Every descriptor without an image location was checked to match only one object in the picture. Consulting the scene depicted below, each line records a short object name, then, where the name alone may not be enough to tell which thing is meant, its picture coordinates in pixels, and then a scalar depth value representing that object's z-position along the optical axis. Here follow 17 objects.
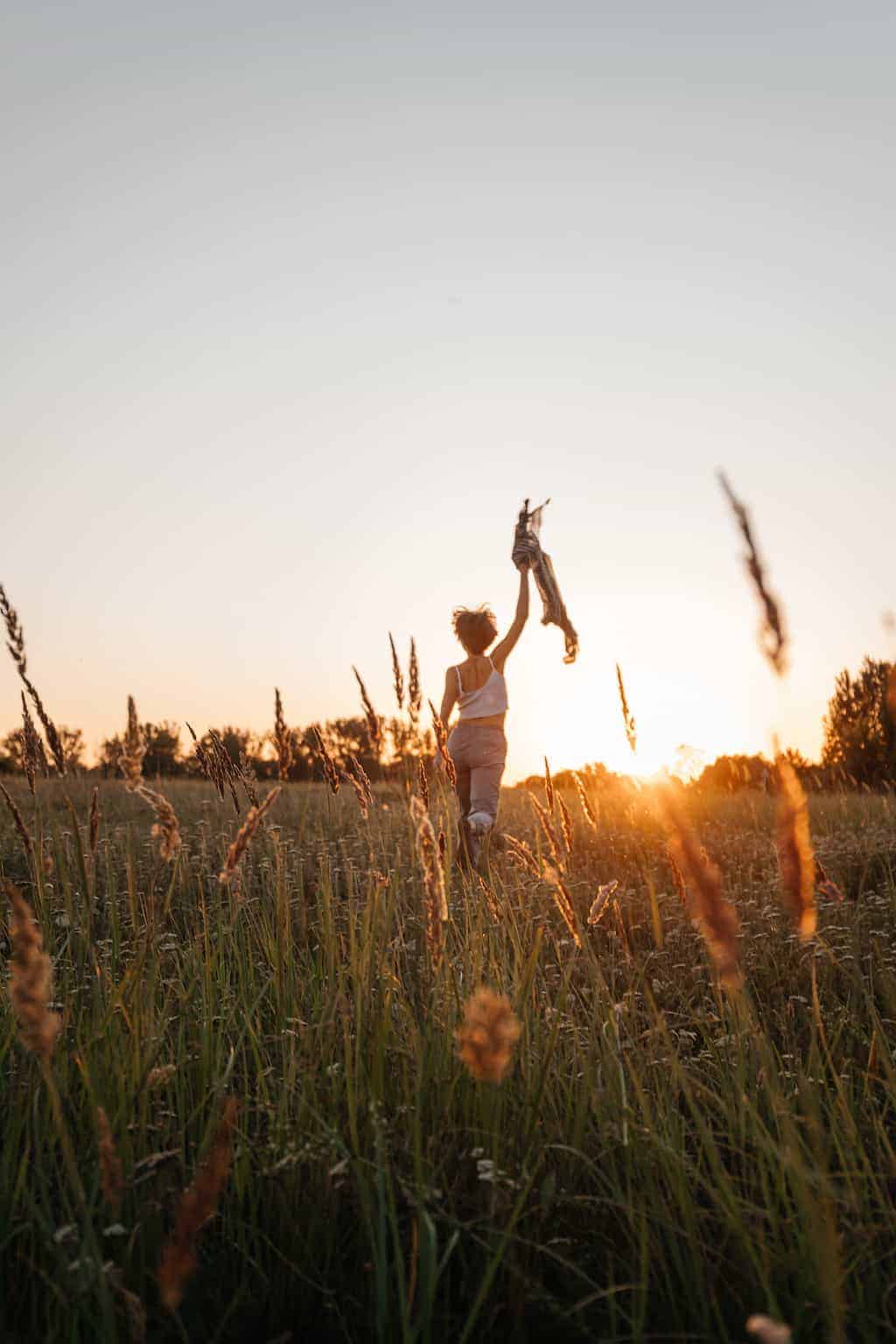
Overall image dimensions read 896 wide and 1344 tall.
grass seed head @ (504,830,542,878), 2.39
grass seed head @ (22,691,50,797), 2.93
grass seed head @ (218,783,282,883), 1.39
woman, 7.81
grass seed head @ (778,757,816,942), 1.21
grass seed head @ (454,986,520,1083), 1.09
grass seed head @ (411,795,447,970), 1.47
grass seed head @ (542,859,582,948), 1.72
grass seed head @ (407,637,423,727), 3.29
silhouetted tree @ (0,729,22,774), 26.79
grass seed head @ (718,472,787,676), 1.27
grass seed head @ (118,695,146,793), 1.79
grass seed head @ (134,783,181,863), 1.60
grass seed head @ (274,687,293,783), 2.97
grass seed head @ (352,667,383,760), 3.08
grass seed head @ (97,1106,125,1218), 1.06
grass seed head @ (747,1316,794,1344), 0.77
